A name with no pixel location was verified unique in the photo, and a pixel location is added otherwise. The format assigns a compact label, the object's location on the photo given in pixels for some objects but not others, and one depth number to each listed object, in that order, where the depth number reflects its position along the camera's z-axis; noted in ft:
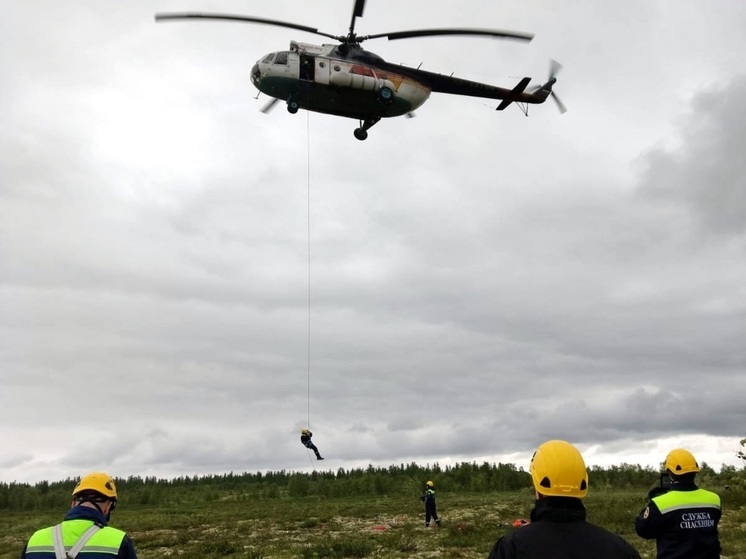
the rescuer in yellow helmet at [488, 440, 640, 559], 11.58
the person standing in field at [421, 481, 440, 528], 81.15
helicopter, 68.03
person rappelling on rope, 61.72
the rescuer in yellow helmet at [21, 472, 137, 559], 15.28
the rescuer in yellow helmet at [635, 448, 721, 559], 21.94
